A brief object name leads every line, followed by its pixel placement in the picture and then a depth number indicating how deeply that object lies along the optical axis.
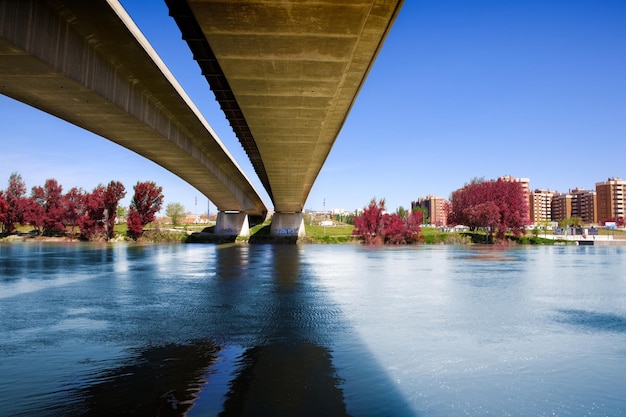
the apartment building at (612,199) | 176.88
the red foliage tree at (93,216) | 72.75
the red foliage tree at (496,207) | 76.50
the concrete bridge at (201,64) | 11.95
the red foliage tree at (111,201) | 73.38
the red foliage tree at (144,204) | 73.56
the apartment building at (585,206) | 185.49
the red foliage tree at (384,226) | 75.06
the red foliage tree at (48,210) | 79.56
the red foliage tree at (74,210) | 78.38
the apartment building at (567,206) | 198.12
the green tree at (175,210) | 119.47
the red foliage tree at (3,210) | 77.88
